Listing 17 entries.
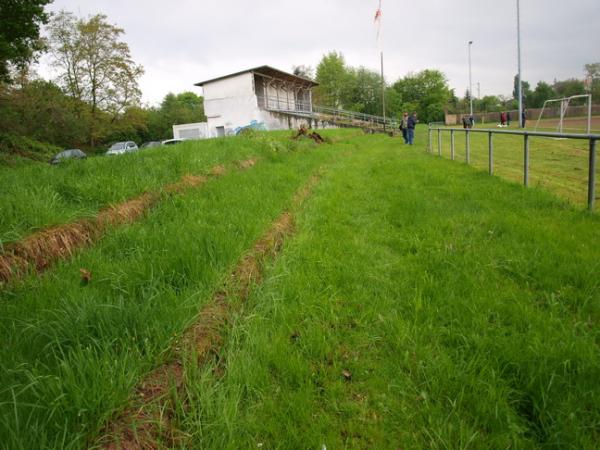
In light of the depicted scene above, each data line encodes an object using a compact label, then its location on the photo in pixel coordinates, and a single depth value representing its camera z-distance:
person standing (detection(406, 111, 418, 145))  20.02
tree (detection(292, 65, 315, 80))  85.50
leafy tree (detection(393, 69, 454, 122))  84.38
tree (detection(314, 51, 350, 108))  76.25
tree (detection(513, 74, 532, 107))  81.62
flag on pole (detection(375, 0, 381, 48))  30.77
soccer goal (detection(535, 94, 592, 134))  28.67
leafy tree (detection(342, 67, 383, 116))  78.25
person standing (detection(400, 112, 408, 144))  20.67
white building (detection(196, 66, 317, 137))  36.34
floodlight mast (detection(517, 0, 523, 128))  27.41
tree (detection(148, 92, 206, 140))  50.09
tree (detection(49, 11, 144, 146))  33.00
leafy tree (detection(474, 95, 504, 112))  82.32
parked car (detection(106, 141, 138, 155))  24.22
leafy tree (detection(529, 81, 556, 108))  71.06
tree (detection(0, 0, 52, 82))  15.86
